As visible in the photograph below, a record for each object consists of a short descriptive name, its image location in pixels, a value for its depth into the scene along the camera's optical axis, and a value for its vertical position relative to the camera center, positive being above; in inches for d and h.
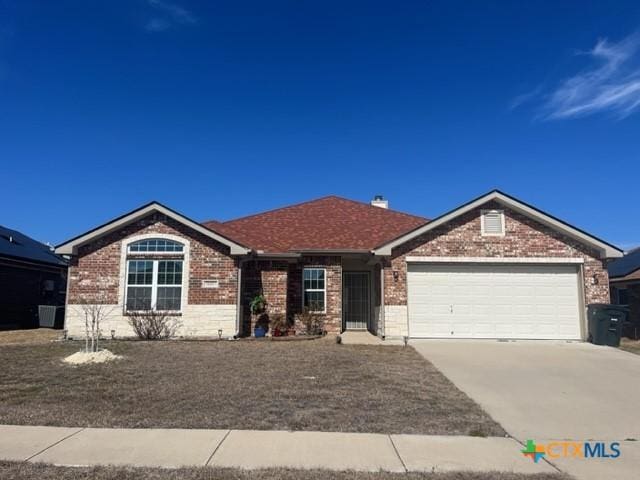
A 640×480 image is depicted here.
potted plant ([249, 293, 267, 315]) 647.1 -19.5
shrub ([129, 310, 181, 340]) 608.1 -44.7
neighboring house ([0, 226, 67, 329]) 815.7 +20.0
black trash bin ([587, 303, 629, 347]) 569.6 -37.2
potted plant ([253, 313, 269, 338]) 640.3 -46.9
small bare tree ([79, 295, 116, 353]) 610.9 -22.5
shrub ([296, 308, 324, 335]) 668.7 -44.7
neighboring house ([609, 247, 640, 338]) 735.7 +12.7
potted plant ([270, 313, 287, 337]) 647.8 -48.0
